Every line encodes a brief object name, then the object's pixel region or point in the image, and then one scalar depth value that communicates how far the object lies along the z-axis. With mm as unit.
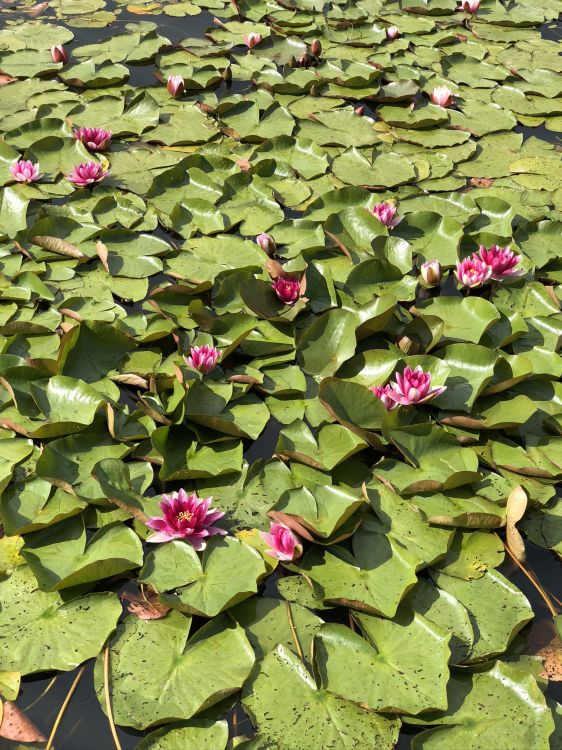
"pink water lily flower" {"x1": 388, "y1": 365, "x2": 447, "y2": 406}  2842
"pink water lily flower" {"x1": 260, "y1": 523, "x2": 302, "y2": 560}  2395
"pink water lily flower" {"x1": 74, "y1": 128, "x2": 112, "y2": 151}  4410
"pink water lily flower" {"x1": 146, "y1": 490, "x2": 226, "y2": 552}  2438
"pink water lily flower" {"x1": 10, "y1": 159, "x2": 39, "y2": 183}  4137
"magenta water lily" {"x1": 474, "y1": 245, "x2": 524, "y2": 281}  3502
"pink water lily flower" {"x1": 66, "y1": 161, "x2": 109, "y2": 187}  4109
